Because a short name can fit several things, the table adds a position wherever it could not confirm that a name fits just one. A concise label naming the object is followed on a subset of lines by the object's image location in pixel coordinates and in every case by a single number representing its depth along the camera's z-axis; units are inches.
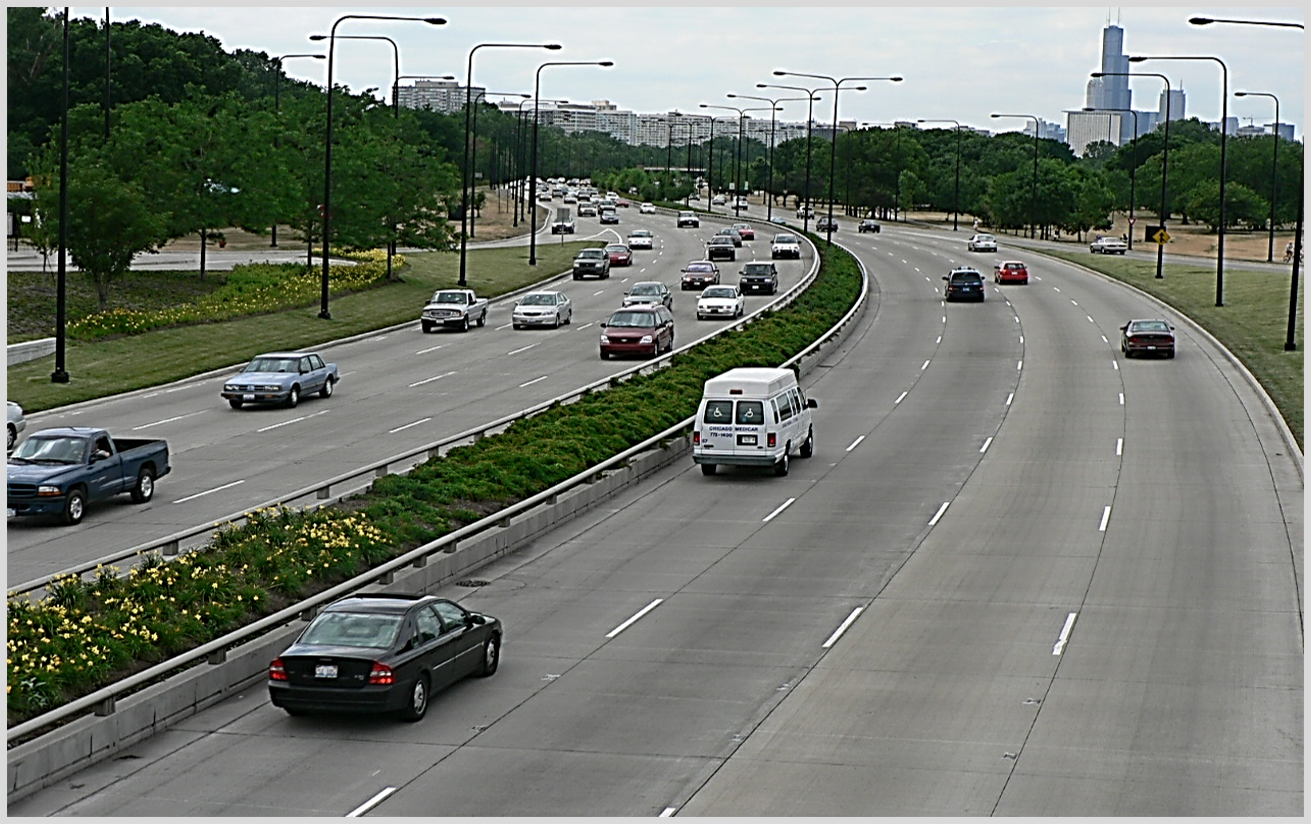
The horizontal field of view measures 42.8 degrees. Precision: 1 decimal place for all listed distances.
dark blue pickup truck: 1123.3
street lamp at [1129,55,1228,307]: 2494.0
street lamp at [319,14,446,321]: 2267.5
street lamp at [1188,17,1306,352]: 2052.2
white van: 1353.3
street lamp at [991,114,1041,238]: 5876.0
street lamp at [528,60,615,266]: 3432.6
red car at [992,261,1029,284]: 3275.1
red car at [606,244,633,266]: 3715.6
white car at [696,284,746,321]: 2596.0
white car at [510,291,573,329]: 2502.5
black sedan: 700.7
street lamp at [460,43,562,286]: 2928.4
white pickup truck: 2479.1
